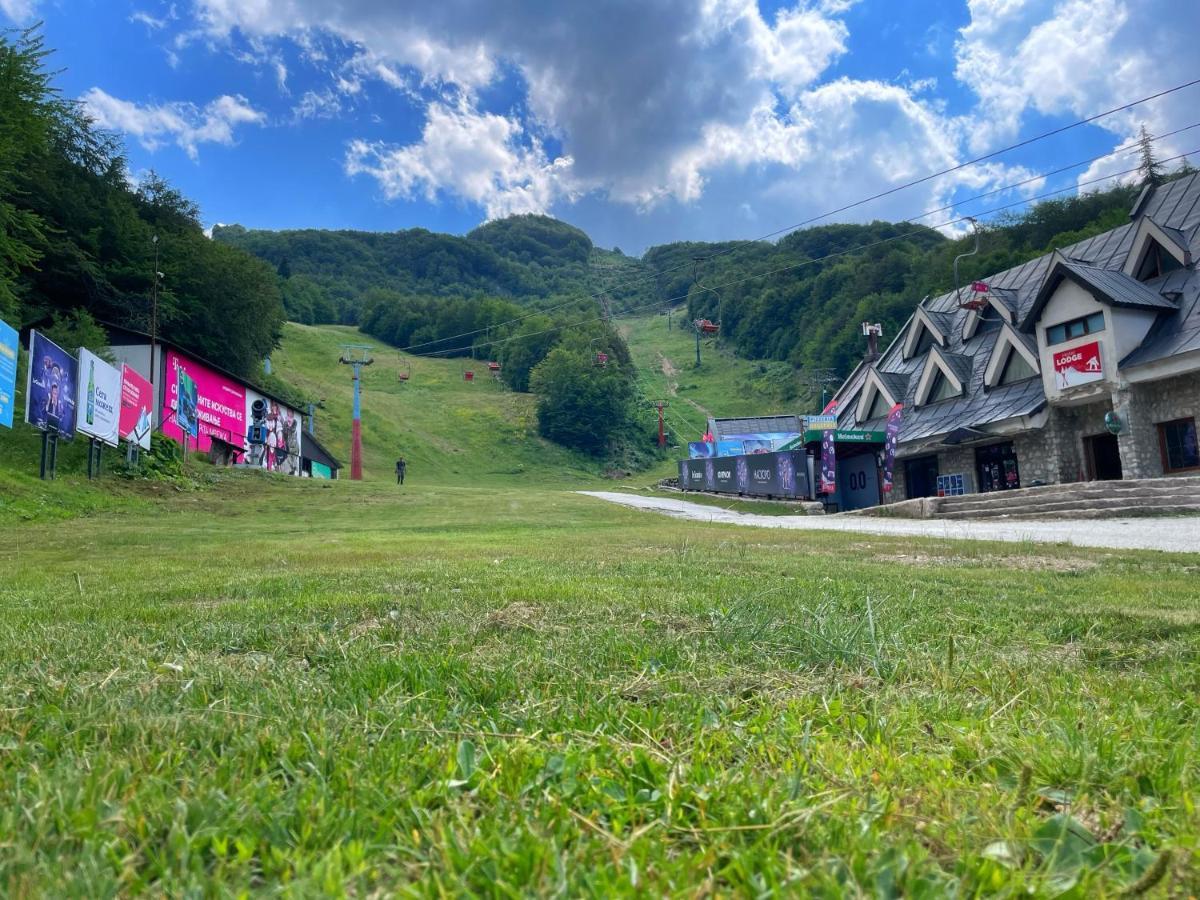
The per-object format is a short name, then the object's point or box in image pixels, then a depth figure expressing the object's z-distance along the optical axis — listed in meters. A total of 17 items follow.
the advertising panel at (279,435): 42.09
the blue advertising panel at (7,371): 17.03
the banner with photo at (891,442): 25.97
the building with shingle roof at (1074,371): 19.59
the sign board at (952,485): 26.08
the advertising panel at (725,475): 36.59
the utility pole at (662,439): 79.71
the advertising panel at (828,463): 26.23
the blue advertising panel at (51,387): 18.44
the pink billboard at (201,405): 33.09
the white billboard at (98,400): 20.67
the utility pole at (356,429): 47.41
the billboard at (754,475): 29.56
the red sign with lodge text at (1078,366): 20.50
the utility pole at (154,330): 29.79
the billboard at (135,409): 24.20
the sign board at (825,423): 33.33
